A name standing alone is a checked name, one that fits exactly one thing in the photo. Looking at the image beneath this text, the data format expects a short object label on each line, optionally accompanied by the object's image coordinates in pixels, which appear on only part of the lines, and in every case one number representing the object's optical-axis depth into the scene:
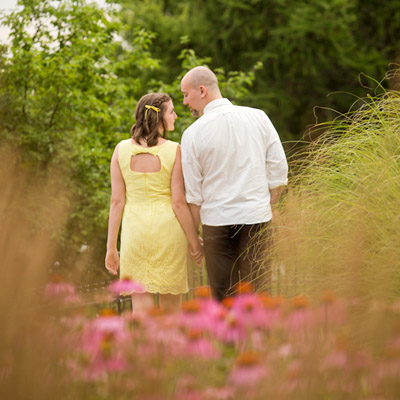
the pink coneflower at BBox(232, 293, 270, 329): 5.35
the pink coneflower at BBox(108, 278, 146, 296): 5.98
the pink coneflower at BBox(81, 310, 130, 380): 4.77
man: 7.39
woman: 7.47
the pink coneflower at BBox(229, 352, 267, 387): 4.61
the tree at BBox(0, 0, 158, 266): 10.78
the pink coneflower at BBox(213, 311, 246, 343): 5.17
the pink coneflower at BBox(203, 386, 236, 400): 4.61
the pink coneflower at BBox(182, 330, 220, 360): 4.90
